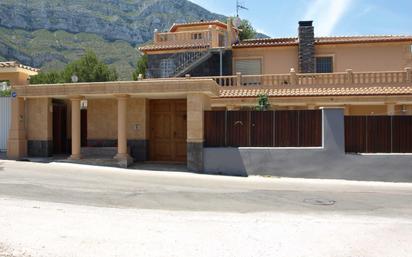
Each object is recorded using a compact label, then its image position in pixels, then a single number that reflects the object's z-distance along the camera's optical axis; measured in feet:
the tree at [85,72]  170.91
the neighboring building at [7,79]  73.30
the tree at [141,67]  154.30
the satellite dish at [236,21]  120.57
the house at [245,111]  58.49
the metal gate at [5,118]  73.15
